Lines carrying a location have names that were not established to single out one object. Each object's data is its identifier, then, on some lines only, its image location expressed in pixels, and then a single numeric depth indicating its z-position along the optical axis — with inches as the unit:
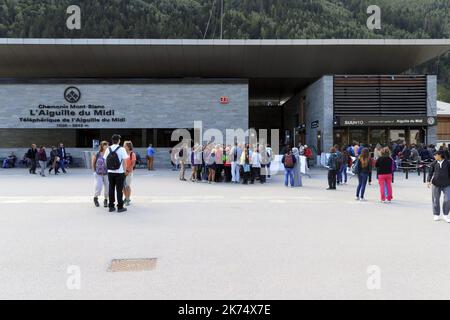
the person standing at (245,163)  612.9
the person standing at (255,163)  624.7
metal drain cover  196.5
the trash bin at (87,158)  1013.2
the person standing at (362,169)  436.5
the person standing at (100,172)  390.0
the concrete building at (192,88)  941.2
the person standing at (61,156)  837.4
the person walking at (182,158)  661.8
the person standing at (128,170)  390.6
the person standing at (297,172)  580.1
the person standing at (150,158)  917.1
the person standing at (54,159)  803.1
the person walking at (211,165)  631.2
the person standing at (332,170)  538.9
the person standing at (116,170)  357.7
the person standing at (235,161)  633.6
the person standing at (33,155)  785.6
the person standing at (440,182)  317.7
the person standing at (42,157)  738.4
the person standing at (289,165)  573.9
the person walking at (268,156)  650.8
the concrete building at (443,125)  1819.4
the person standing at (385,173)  419.8
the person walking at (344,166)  615.4
